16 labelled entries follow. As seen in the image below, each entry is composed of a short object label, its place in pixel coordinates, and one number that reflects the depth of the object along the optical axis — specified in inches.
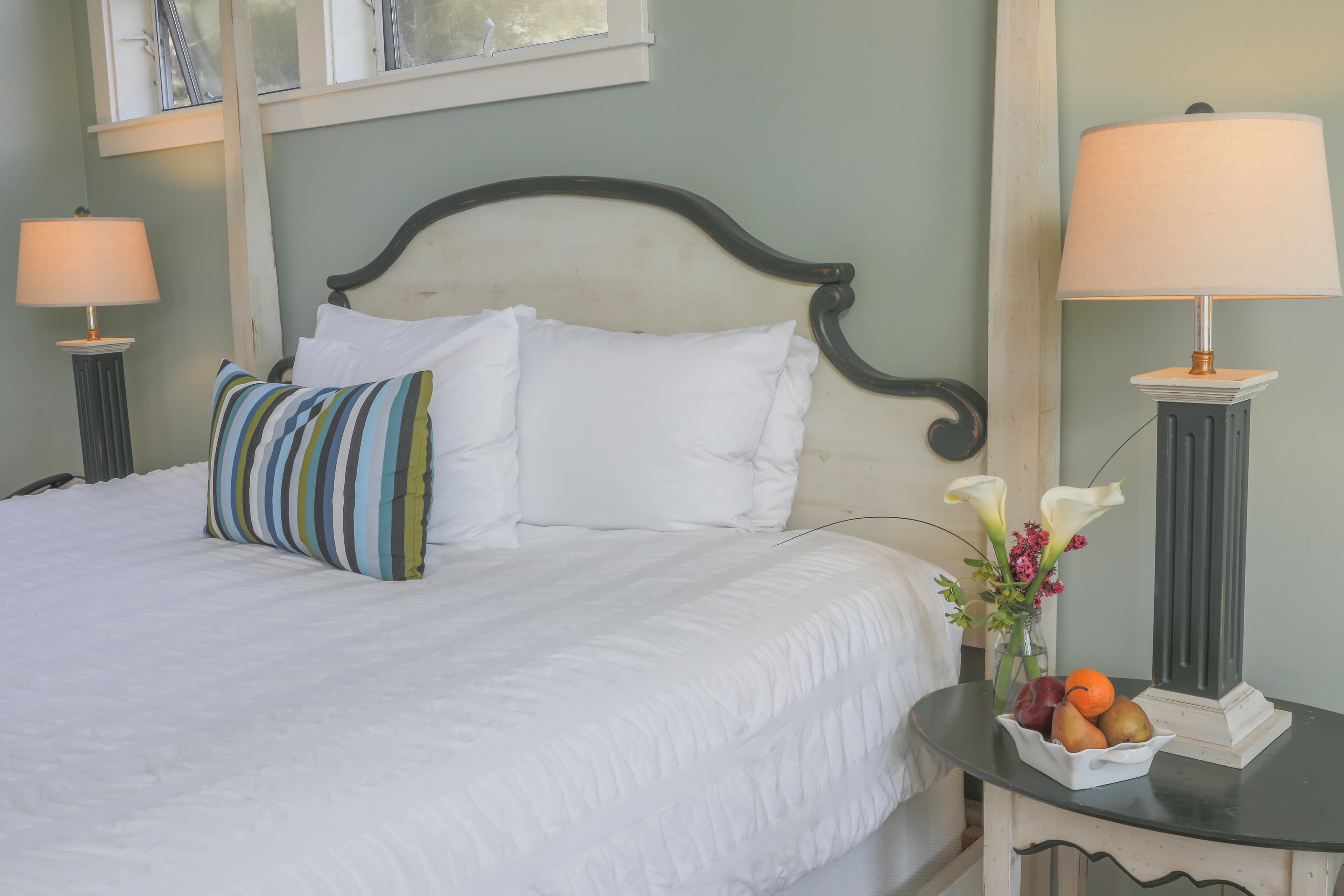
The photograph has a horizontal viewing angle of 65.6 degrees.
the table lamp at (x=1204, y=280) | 45.7
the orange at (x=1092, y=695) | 47.3
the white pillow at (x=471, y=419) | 69.1
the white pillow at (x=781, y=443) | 73.8
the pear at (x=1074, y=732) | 45.9
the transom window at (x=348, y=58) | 88.7
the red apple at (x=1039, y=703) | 48.1
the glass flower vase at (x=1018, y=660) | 52.1
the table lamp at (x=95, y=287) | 110.7
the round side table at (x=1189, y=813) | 42.4
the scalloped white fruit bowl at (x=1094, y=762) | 45.7
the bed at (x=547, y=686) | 35.3
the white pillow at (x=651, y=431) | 69.3
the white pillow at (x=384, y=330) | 75.7
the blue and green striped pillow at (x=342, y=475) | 63.3
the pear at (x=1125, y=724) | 46.7
